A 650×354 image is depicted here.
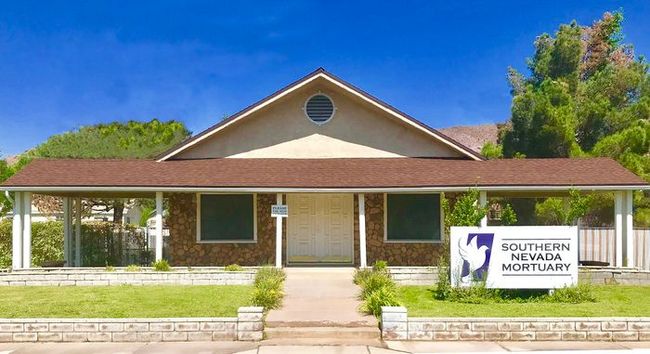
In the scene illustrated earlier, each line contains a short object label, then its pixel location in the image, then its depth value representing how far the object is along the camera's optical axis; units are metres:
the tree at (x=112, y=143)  35.06
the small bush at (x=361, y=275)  14.26
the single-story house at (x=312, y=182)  16.58
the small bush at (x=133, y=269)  15.53
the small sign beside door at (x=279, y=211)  16.41
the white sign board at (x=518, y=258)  12.08
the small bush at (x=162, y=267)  15.66
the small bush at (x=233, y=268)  15.37
